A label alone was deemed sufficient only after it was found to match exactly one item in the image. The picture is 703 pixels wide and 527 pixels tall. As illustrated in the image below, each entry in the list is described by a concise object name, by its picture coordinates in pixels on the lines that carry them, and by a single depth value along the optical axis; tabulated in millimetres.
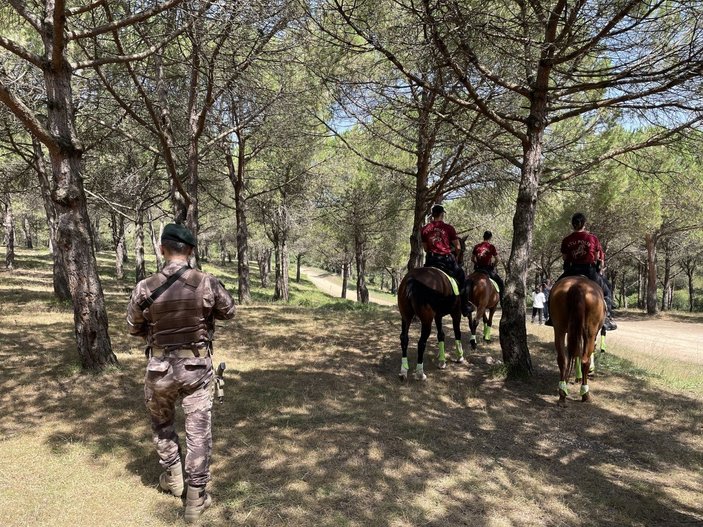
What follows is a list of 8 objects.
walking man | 3270
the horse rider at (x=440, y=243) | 7418
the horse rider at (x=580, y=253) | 6875
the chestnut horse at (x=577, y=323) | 5852
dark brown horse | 6789
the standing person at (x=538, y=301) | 18703
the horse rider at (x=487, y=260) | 9883
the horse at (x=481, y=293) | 9336
